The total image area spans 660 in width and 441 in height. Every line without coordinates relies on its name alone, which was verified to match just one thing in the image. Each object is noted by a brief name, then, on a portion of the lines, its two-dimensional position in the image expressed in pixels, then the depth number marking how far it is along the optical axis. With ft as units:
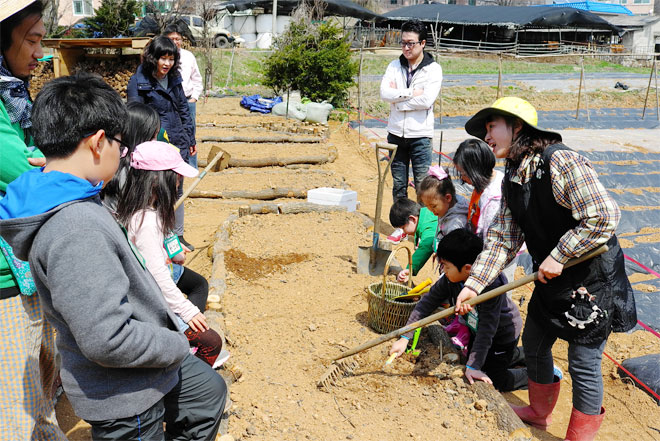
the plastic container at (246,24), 108.17
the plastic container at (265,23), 107.14
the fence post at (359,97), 35.12
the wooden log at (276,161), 27.89
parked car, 82.38
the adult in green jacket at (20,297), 6.48
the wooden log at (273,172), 26.45
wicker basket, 11.34
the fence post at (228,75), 63.09
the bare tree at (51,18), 61.26
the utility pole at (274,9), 93.60
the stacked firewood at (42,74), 39.89
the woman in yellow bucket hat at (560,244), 7.68
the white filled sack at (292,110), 41.34
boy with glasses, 4.86
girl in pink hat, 7.85
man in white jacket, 17.38
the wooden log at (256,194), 23.35
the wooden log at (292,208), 20.52
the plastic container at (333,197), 20.97
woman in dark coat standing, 14.94
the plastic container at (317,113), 40.55
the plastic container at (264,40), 101.13
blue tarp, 45.27
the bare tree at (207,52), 54.63
